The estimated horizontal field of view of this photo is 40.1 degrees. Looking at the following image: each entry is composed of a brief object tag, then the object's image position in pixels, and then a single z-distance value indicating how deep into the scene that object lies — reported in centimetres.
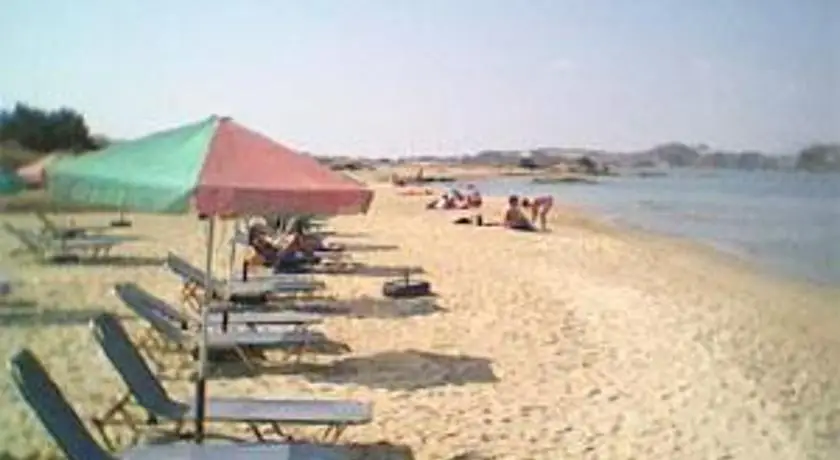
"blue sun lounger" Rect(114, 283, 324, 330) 472
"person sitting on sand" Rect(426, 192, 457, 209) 1882
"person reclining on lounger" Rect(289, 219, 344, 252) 938
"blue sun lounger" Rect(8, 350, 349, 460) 256
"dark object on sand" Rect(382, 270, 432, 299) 723
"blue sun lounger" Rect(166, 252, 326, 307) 604
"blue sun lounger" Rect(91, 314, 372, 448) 330
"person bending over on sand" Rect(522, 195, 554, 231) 1645
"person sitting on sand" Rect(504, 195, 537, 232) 1513
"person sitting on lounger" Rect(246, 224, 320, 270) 839
